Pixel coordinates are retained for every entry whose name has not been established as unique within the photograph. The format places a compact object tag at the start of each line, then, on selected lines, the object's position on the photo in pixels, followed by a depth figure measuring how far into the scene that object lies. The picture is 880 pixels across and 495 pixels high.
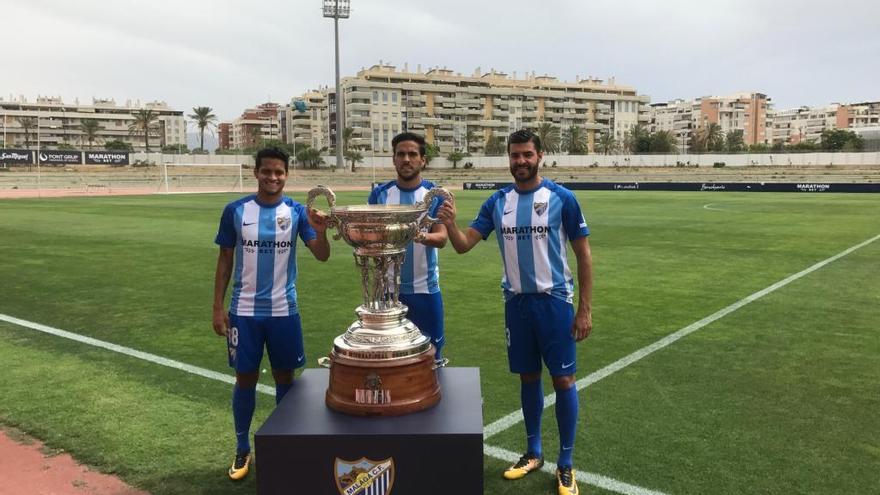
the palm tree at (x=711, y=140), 113.50
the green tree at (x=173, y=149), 100.78
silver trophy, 2.52
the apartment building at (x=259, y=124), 172.38
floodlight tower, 57.94
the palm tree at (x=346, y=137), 100.94
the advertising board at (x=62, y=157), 50.88
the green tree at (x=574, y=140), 109.82
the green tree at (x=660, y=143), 100.19
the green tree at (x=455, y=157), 93.31
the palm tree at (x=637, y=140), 100.81
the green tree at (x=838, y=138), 86.61
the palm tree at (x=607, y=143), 116.68
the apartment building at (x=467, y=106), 109.56
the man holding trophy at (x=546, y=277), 3.59
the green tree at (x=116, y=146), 104.45
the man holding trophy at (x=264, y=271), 3.62
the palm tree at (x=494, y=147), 106.94
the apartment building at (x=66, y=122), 129.50
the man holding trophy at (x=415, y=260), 4.11
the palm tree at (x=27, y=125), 115.79
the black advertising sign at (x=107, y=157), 55.22
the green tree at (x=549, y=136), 106.75
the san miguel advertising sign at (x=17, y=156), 51.22
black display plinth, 2.37
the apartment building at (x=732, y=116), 170.62
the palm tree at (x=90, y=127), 105.94
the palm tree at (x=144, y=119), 98.51
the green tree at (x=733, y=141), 115.71
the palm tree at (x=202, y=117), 112.12
